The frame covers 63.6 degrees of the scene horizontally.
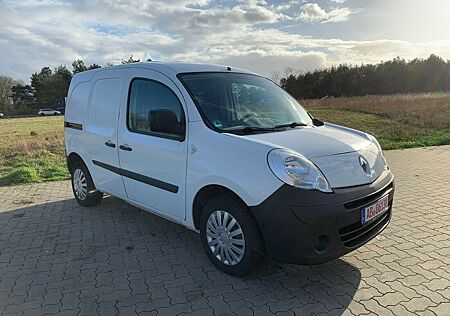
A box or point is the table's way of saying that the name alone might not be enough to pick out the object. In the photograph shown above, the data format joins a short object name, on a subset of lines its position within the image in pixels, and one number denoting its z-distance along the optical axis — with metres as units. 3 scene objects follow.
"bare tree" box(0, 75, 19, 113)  70.94
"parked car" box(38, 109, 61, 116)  62.75
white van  2.79
